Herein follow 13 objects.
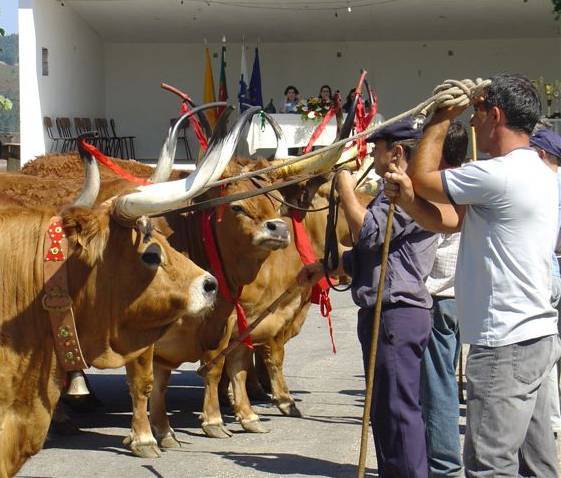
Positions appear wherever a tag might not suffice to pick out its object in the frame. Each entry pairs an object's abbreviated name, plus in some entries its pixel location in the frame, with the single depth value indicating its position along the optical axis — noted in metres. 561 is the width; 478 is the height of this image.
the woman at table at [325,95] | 23.58
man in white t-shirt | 4.56
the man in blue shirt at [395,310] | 5.80
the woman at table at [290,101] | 26.28
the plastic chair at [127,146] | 30.98
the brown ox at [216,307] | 7.73
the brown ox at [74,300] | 4.76
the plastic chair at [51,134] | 25.45
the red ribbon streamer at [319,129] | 9.52
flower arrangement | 22.45
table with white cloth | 18.77
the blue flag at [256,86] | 28.22
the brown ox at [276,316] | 8.66
